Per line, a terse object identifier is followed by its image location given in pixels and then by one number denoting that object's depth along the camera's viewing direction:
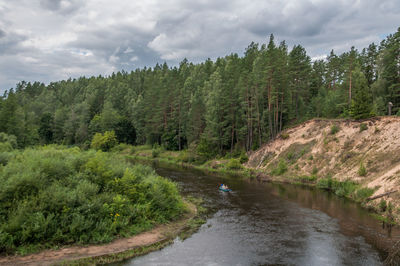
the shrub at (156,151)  75.88
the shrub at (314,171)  42.78
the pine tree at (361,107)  44.66
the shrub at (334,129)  46.66
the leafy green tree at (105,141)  84.75
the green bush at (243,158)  56.66
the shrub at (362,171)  35.06
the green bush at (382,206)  26.76
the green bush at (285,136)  53.70
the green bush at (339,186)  34.08
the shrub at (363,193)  30.58
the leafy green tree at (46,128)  101.53
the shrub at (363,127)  43.12
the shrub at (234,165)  54.25
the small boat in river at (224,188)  36.33
